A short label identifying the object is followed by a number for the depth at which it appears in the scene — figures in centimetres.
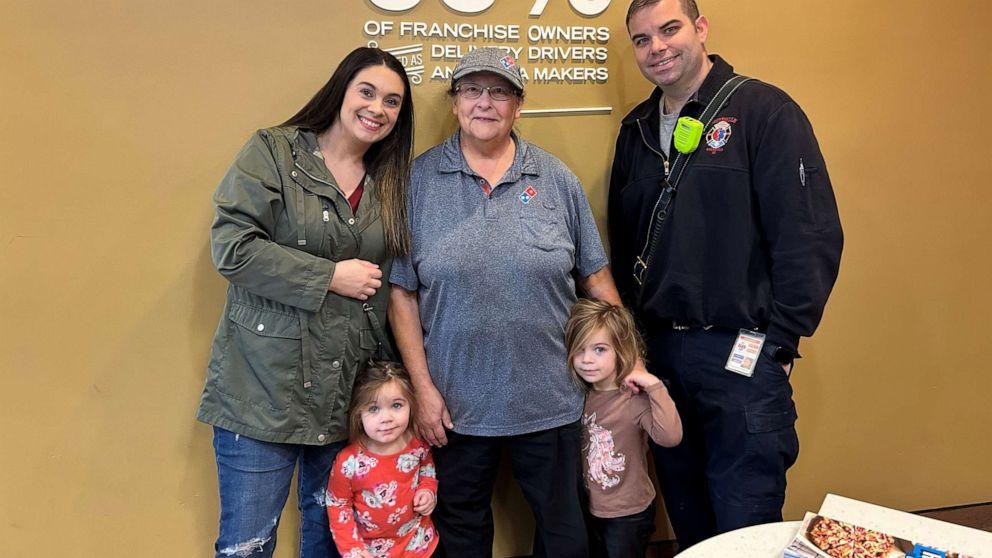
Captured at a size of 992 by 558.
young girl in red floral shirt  171
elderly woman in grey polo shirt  170
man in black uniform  169
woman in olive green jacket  157
